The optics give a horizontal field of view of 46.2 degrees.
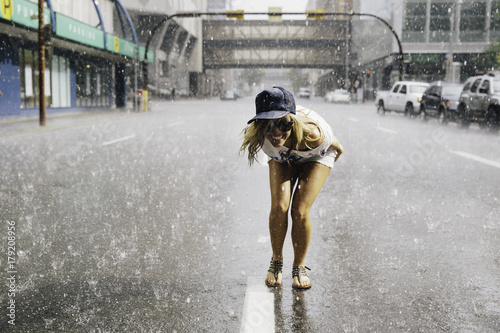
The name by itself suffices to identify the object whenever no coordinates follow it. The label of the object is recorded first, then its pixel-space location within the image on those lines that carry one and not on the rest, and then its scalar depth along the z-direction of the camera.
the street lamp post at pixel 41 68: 19.52
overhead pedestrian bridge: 74.81
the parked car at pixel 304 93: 86.44
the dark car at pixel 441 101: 22.39
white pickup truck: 28.34
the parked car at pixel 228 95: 73.28
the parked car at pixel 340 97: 60.50
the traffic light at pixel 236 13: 31.90
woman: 3.38
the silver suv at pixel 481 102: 18.44
